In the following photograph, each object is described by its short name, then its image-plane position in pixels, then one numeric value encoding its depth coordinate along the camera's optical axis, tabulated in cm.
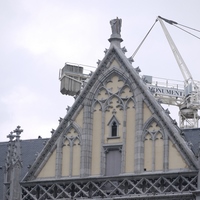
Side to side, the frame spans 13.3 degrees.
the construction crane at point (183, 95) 10344
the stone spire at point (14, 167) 4525
